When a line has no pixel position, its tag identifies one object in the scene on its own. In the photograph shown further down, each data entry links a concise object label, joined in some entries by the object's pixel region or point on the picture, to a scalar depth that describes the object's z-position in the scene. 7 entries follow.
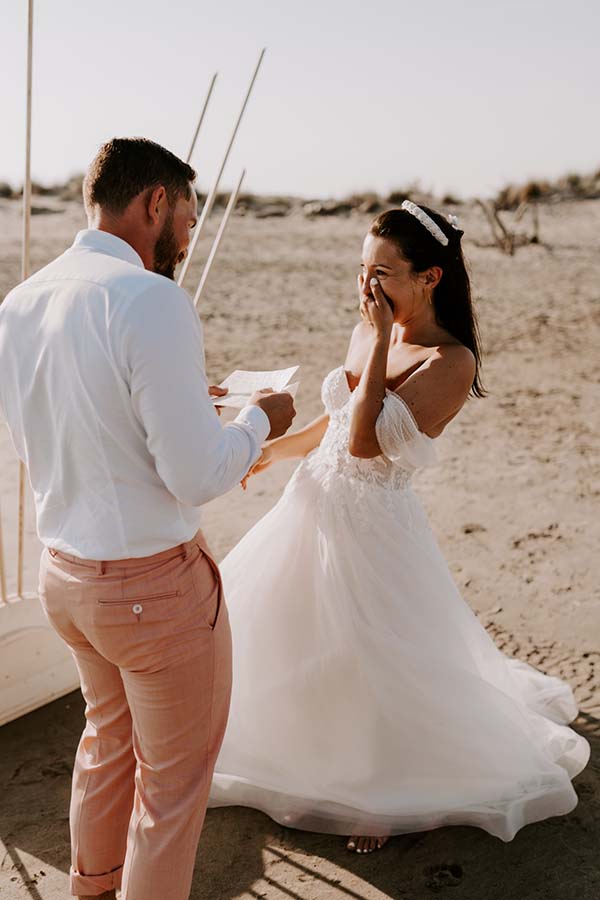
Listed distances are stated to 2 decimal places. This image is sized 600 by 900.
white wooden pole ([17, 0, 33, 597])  2.76
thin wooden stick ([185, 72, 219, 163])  3.22
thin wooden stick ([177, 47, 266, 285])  3.06
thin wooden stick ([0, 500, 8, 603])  3.44
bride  2.91
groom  1.86
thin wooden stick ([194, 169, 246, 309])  3.17
